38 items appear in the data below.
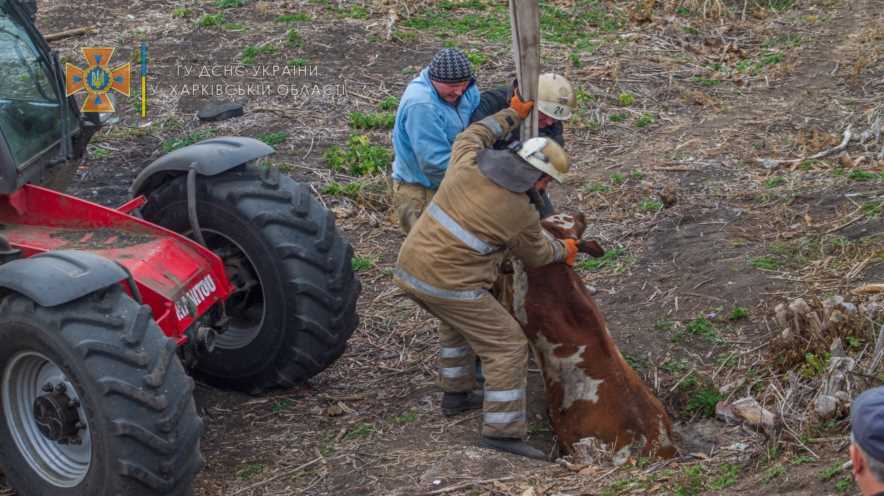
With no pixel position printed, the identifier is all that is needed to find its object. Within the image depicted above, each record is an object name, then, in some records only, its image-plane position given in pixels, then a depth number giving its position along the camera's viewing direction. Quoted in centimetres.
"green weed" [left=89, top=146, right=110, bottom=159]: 2025
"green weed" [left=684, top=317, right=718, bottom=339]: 1308
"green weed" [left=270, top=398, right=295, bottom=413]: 1270
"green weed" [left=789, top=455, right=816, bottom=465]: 969
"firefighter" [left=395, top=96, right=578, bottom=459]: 1099
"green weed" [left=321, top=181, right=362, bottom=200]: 1847
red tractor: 956
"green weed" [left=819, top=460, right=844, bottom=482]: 918
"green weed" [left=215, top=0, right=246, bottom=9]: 2667
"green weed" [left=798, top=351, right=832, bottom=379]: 1102
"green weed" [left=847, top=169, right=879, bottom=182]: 1623
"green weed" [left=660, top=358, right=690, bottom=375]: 1265
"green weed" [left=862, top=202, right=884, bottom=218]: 1483
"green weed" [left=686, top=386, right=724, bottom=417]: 1202
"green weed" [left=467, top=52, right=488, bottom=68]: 2322
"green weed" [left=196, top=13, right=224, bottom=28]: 2564
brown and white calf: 1147
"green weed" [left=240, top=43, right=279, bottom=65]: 2383
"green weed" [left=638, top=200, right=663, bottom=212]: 1683
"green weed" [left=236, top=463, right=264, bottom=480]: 1144
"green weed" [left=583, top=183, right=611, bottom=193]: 1784
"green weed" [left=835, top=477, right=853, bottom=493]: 889
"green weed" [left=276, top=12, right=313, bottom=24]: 2555
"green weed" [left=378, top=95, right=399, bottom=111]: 2168
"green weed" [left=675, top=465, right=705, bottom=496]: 977
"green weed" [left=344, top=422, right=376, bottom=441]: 1209
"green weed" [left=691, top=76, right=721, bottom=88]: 2259
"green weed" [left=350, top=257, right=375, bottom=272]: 1645
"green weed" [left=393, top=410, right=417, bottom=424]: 1236
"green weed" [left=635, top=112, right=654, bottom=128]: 2077
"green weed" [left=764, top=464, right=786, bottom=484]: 959
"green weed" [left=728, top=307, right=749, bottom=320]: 1321
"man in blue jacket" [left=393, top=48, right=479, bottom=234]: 1302
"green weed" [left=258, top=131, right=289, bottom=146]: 2041
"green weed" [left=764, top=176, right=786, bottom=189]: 1689
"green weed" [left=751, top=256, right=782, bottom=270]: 1408
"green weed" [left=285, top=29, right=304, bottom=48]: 2441
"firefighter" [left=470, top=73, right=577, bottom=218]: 1268
